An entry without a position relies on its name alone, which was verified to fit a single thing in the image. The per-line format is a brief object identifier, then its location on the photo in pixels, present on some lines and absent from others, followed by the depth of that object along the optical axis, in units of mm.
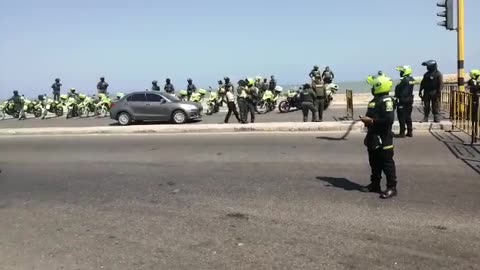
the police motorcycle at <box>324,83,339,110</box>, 24828
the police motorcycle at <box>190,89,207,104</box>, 26800
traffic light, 14414
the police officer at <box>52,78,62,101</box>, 31719
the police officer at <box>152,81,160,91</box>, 29422
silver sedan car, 21453
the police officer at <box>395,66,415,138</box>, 13006
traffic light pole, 14852
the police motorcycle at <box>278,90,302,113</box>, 24656
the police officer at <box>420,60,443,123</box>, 14406
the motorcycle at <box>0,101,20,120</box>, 29250
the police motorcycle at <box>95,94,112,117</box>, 27594
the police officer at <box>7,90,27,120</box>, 29031
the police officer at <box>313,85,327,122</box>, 18109
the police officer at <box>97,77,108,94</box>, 30175
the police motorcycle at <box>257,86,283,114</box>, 25047
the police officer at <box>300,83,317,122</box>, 17734
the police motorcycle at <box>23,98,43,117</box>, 29531
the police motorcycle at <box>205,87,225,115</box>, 26094
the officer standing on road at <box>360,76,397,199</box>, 7266
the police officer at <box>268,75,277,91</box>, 28062
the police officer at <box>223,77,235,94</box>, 22288
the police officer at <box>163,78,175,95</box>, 28812
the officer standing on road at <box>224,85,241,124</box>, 19250
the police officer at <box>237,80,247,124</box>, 18484
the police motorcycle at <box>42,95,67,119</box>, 29484
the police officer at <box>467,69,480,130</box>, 17266
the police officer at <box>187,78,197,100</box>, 28766
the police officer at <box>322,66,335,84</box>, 26789
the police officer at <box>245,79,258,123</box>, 18422
